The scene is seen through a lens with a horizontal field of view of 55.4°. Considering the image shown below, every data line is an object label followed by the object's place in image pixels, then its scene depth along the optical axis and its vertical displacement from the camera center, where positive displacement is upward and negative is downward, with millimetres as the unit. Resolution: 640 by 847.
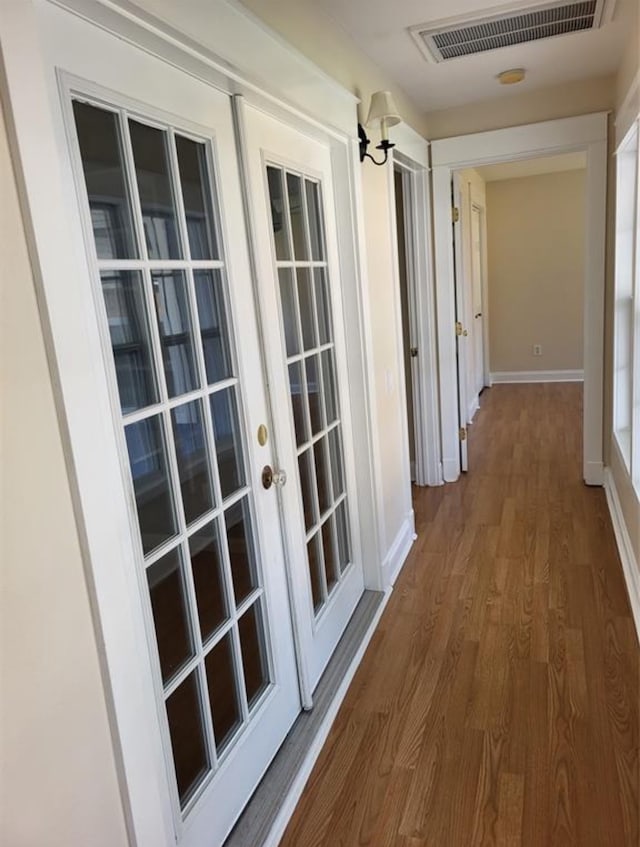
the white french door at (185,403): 1263 -234
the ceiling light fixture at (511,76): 3297 +1089
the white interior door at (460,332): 4199 -347
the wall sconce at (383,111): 2488 +717
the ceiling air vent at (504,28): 2557 +1081
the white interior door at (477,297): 6570 -170
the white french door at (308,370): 1929 -263
